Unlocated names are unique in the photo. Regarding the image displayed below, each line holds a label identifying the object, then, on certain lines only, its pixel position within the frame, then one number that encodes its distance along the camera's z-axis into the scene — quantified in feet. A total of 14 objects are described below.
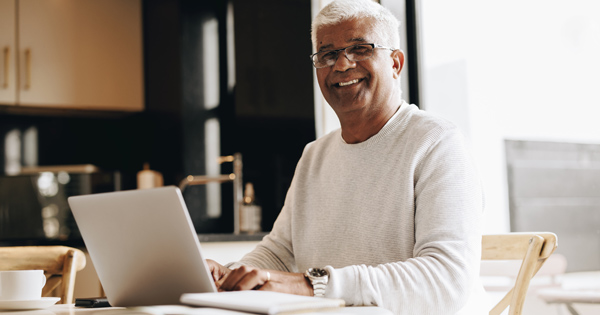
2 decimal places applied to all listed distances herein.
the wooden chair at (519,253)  4.12
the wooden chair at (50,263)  4.78
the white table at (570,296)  6.47
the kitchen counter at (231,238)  7.71
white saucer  3.51
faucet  9.98
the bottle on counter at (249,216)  9.53
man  3.50
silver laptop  3.10
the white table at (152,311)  2.64
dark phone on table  3.77
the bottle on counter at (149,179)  12.39
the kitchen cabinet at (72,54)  12.17
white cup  3.63
